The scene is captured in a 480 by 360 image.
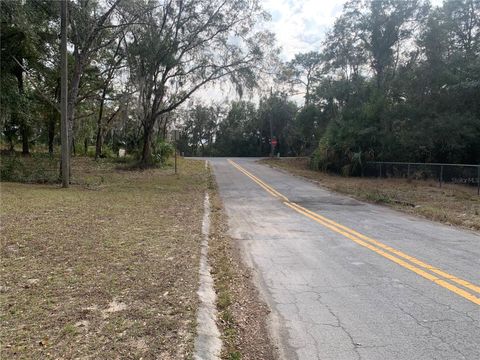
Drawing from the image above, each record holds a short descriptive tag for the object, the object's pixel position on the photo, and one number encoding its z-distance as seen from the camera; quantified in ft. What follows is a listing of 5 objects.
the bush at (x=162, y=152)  100.40
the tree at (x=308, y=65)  159.63
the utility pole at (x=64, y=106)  49.98
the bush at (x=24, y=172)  58.49
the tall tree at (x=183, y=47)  73.72
